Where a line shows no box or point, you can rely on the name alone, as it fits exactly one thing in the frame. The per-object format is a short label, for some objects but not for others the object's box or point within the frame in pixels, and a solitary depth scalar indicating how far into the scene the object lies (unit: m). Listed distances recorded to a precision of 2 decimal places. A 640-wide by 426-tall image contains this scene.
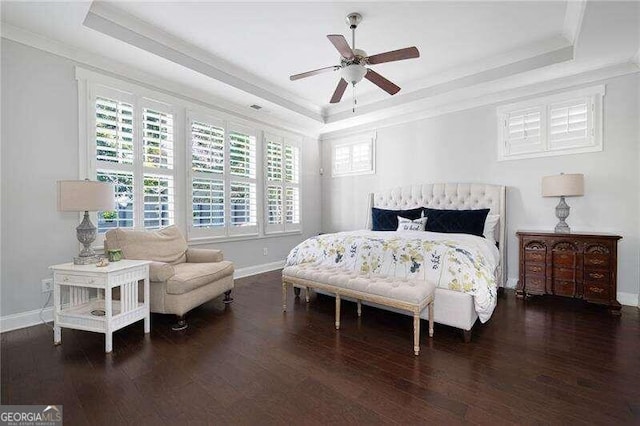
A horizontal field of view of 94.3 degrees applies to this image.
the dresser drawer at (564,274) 3.49
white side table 2.43
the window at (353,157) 5.90
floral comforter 2.65
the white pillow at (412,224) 4.25
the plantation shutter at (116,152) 3.38
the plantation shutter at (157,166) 3.79
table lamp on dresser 3.58
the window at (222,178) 4.37
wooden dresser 3.30
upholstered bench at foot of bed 2.44
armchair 2.90
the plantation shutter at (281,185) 5.46
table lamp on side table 2.59
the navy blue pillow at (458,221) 4.02
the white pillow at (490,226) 4.12
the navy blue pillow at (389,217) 4.59
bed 2.60
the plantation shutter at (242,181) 4.85
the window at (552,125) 3.73
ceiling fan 2.63
